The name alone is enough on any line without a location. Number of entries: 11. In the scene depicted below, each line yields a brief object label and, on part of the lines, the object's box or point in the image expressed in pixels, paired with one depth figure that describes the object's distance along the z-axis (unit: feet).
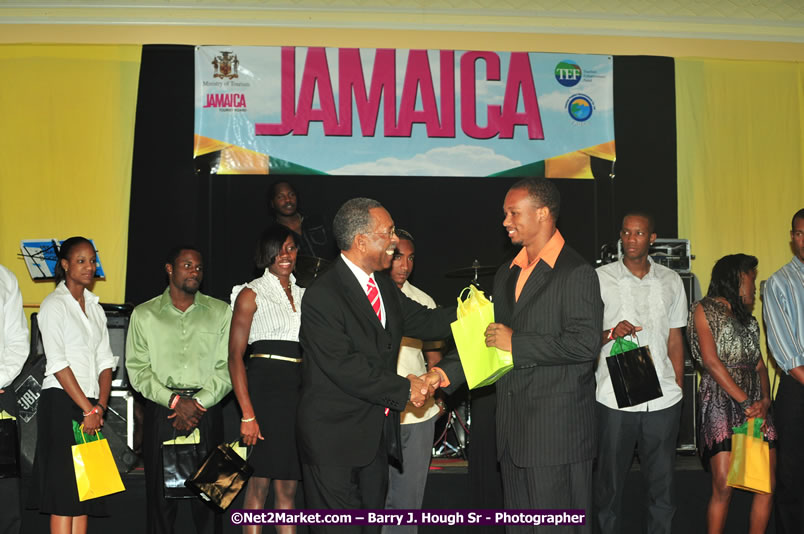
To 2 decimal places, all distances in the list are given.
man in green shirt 14.70
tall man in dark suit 10.25
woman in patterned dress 15.60
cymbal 19.84
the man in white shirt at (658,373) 15.40
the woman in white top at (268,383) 14.55
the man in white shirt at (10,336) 14.17
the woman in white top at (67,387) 14.15
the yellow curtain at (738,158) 25.43
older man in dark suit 10.32
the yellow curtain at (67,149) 23.80
